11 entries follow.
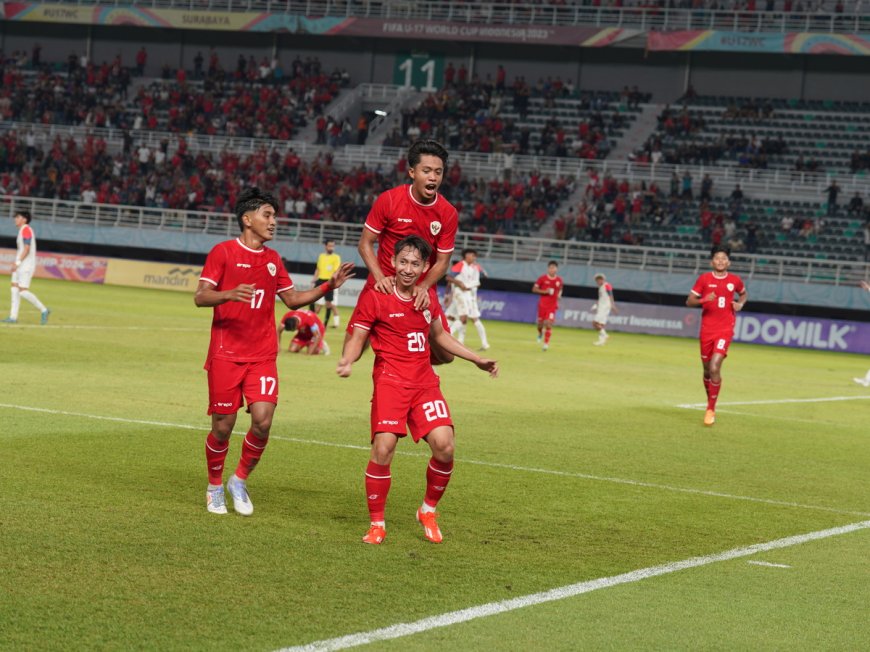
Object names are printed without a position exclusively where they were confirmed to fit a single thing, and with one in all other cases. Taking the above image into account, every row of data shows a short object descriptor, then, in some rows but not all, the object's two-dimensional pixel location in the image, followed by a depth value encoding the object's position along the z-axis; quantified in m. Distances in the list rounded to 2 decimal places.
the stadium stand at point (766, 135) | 52.41
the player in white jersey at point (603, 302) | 37.47
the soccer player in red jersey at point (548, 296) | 32.00
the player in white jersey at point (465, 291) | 31.02
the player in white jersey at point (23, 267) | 25.92
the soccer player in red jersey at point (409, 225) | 9.80
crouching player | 24.70
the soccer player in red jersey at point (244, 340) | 9.18
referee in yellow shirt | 33.56
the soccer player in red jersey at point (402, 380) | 8.61
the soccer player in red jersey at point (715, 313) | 17.86
